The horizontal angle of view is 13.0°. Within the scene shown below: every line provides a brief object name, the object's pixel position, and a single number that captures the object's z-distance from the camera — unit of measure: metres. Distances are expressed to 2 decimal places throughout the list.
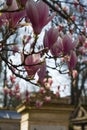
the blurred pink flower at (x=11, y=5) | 1.16
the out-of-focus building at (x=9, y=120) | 11.47
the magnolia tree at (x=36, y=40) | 1.11
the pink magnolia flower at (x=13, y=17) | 1.21
